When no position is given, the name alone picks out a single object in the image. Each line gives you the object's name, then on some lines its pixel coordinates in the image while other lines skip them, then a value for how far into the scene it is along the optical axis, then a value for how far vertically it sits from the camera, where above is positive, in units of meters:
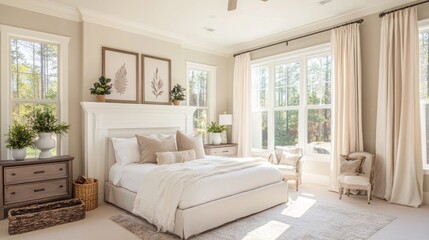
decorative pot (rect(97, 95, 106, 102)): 4.31 +0.32
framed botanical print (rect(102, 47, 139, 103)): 4.59 +0.80
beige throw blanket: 2.84 -0.79
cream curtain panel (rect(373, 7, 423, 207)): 3.85 +0.05
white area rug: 2.88 -1.27
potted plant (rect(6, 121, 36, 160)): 3.50 -0.30
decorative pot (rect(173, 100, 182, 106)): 5.36 +0.32
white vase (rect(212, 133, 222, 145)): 6.04 -0.48
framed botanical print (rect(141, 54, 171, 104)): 5.07 +0.75
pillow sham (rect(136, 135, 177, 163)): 4.06 -0.44
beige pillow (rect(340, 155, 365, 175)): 4.18 -0.76
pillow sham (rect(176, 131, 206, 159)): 4.46 -0.44
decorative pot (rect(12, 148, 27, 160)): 3.50 -0.47
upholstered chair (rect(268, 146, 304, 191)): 4.71 -0.81
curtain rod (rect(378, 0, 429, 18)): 3.88 +1.62
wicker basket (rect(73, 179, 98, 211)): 3.77 -1.07
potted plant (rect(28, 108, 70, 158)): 3.71 -0.16
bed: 2.88 -0.89
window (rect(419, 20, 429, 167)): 4.01 +0.45
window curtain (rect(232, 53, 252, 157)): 6.21 +0.30
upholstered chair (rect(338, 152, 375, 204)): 3.96 -0.87
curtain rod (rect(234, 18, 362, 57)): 4.56 +1.59
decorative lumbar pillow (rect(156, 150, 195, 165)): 3.92 -0.59
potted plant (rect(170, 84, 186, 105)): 5.36 +0.46
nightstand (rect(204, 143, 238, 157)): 5.61 -0.69
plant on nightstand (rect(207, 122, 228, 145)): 6.05 -0.31
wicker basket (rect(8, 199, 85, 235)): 2.98 -1.15
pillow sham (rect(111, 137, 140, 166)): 4.11 -0.51
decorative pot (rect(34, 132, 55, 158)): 3.69 -0.36
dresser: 3.33 -0.83
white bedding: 2.88 -0.80
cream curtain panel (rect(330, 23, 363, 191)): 4.46 +0.39
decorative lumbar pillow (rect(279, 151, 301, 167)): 4.84 -0.75
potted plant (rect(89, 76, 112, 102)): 4.29 +0.47
